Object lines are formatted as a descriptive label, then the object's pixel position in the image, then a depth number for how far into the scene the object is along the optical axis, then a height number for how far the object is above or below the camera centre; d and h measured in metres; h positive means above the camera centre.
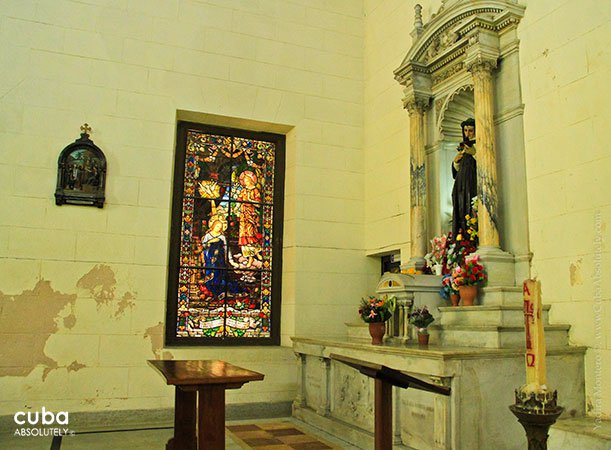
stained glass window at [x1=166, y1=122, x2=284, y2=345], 6.24 +0.75
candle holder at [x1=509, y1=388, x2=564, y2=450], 1.79 -0.31
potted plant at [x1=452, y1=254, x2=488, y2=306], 4.36 +0.23
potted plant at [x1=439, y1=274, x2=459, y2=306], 4.58 +0.15
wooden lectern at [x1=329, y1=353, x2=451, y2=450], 2.18 -0.30
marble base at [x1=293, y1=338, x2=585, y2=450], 3.42 -0.55
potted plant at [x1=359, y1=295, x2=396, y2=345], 4.68 -0.06
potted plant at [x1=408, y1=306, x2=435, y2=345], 4.28 -0.10
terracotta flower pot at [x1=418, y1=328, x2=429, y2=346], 4.28 -0.20
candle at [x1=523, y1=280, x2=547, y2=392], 1.82 -0.10
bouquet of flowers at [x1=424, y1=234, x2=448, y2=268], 5.04 +0.50
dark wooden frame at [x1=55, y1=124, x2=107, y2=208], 5.61 +1.21
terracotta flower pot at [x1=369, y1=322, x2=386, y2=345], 4.68 -0.18
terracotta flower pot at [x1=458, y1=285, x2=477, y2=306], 4.36 +0.12
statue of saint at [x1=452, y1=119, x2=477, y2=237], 4.97 +1.11
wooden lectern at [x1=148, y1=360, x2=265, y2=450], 3.03 -0.44
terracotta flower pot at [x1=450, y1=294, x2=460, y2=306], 4.58 +0.08
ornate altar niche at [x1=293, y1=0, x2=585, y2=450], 3.50 +0.18
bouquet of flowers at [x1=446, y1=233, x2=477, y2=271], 4.77 +0.49
